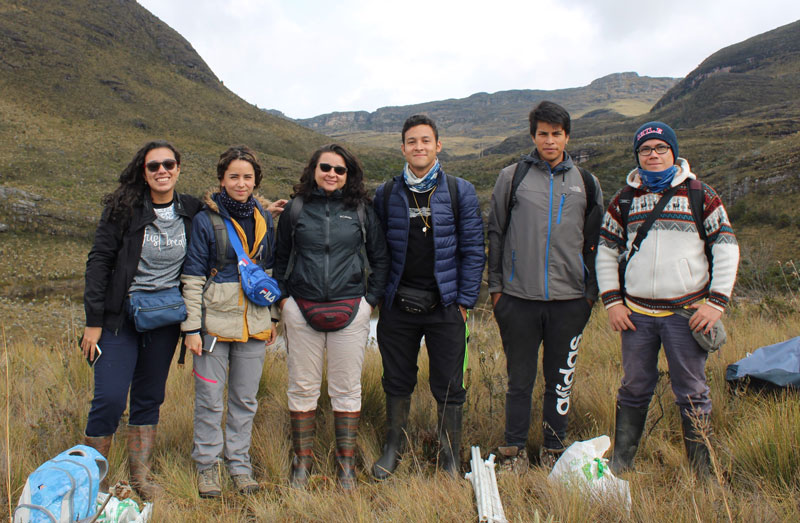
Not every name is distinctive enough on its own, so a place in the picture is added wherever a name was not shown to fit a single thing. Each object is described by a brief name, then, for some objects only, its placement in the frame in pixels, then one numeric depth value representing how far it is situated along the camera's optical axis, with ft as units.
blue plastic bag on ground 9.64
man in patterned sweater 7.97
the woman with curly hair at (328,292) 9.37
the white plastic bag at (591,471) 7.14
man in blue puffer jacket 9.56
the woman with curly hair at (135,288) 8.32
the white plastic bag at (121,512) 7.09
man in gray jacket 9.20
